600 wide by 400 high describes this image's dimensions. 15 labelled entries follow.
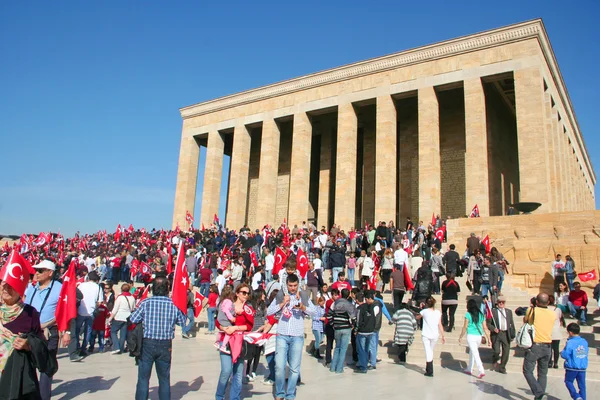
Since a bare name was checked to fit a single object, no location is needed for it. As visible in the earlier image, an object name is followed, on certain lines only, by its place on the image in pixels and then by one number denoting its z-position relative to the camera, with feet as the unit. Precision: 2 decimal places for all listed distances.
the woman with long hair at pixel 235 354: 18.49
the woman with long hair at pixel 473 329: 26.50
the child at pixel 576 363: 20.06
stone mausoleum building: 73.77
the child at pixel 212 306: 39.24
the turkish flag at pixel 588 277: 39.93
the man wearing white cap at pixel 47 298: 19.03
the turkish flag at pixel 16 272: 17.15
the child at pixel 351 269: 48.52
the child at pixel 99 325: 32.48
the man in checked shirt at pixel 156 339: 16.98
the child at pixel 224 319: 18.65
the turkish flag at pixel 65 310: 20.22
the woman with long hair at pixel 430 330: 26.61
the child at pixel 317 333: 30.48
